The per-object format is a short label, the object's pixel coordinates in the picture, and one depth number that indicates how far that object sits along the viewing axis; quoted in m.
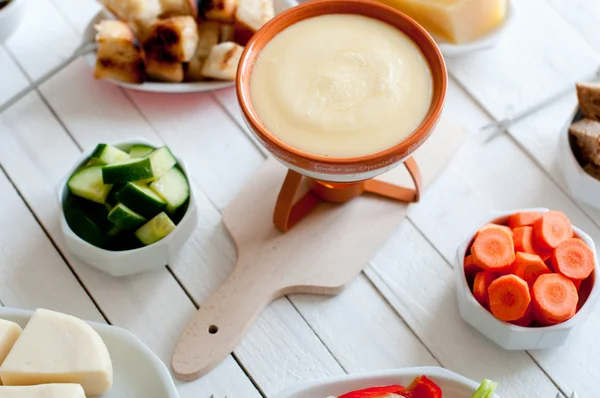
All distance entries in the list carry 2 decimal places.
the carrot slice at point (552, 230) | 1.22
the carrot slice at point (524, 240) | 1.23
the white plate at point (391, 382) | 1.11
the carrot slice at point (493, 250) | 1.19
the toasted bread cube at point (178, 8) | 1.49
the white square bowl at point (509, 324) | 1.17
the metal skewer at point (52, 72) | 1.53
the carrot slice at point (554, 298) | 1.16
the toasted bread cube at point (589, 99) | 1.33
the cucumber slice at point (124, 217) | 1.23
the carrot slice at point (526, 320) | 1.19
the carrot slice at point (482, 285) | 1.20
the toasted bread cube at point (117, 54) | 1.45
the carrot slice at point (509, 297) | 1.16
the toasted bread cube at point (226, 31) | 1.53
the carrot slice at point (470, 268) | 1.23
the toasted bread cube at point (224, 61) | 1.45
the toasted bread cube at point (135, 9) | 1.47
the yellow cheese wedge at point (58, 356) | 1.07
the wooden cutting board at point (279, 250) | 1.26
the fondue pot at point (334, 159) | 1.11
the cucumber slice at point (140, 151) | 1.34
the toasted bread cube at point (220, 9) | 1.49
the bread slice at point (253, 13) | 1.48
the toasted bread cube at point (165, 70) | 1.47
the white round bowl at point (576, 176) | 1.36
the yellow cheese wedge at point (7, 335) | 1.09
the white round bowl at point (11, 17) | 1.53
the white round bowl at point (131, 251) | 1.26
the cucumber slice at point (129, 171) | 1.25
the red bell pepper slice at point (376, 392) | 1.08
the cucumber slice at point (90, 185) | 1.27
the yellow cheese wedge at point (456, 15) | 1.48
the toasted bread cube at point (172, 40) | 1.44
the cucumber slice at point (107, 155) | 1.31
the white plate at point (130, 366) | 1.12
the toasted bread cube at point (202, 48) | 1.51
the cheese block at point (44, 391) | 1.04
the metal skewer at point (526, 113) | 1.50
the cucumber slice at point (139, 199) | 1.24
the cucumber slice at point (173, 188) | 1.29
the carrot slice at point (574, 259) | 1.19
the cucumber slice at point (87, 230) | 1.27
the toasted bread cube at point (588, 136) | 1.31
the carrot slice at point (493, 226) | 1.23
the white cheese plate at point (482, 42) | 1.52
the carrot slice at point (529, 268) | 1.20
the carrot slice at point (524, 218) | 1.26
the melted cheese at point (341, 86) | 1.14
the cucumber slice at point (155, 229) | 1.27
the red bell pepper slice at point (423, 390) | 1.09
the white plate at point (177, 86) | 1.47
